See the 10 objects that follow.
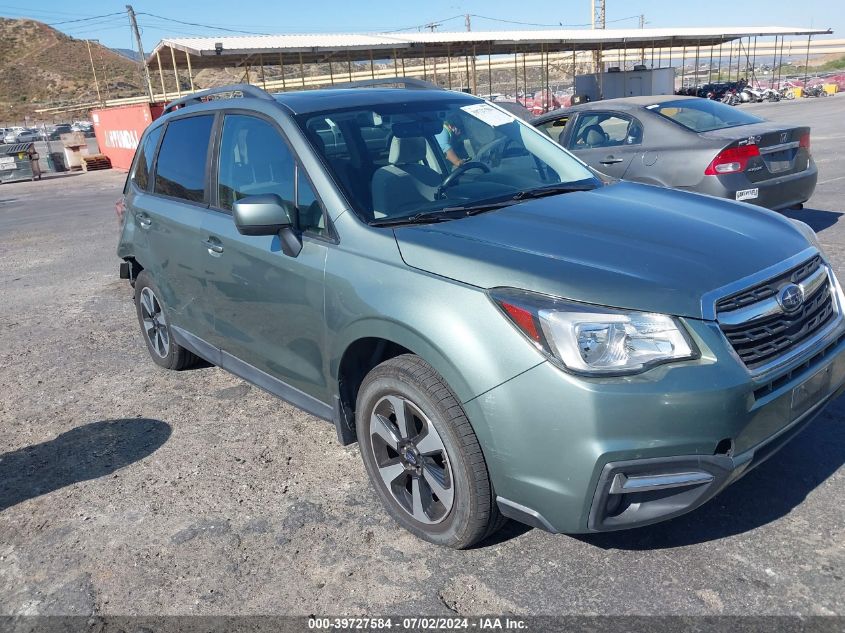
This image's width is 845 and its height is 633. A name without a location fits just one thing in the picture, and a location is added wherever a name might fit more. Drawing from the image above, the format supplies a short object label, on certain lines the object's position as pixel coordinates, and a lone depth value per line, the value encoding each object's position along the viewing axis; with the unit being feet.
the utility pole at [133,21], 187.01
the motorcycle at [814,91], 148.97
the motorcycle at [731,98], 140.50
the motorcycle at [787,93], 146.42
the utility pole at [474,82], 100.75
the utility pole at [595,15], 218.38
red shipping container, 74.74
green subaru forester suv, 7.97
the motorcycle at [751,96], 140.77
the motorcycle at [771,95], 141.59
